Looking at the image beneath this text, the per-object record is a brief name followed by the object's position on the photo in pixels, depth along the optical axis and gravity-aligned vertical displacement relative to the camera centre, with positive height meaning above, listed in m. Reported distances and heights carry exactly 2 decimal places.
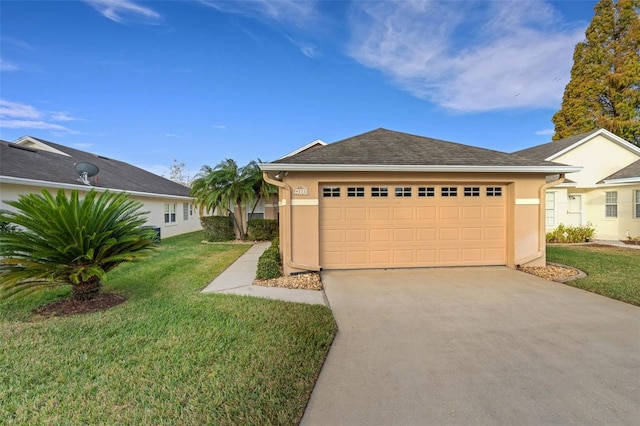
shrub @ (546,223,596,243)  13.47 -1.19
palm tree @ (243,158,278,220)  15.50 +1.47
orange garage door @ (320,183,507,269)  8.05 -0.45
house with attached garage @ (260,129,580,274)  7.62 -0.04
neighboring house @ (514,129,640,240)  13.59 +0.99
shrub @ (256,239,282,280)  7.31 -1.45
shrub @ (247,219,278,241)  16.03 -1.05
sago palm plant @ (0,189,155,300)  4.68 -0.55
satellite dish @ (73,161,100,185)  12.40 +1.65
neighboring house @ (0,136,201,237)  9.70 +1.31
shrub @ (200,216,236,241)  15.91 -0.99
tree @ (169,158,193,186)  52.50 +6.87
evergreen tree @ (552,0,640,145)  17.69 +8.14
